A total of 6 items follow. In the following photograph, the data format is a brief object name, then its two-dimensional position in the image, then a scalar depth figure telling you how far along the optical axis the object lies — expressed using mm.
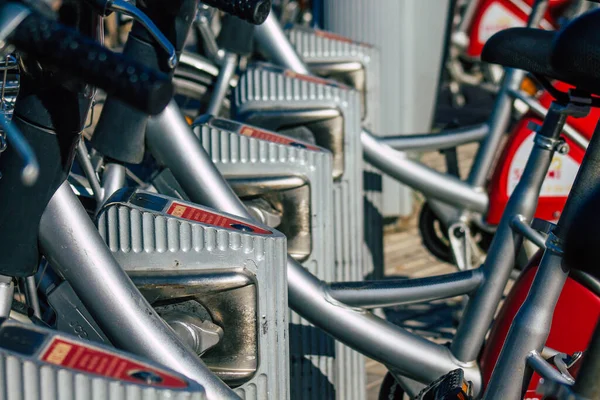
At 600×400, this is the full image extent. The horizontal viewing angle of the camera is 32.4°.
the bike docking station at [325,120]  2828
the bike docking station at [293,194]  2447
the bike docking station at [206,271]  1802
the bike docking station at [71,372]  1342
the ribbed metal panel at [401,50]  4477
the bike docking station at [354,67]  3543
